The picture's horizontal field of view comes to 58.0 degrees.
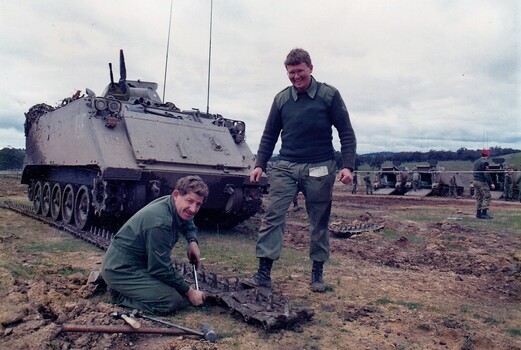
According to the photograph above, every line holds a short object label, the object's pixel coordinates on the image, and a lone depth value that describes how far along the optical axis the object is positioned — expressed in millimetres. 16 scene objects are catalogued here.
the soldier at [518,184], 17281
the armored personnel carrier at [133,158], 6699
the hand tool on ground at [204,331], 2863
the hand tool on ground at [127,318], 2871
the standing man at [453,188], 20750
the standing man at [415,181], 21547
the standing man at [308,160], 3998
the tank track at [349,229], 7793
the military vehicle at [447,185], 20875
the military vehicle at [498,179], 19203
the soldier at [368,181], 22234
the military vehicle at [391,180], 22000
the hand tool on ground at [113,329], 2791
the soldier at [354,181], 23392
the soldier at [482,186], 11016
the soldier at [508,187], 18219
